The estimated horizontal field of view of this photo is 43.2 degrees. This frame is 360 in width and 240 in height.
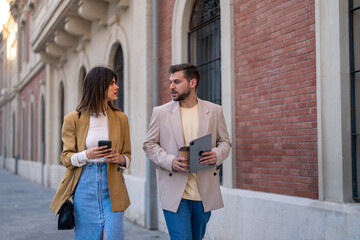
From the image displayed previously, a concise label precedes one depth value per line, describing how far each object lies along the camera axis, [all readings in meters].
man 3.51
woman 3.49
